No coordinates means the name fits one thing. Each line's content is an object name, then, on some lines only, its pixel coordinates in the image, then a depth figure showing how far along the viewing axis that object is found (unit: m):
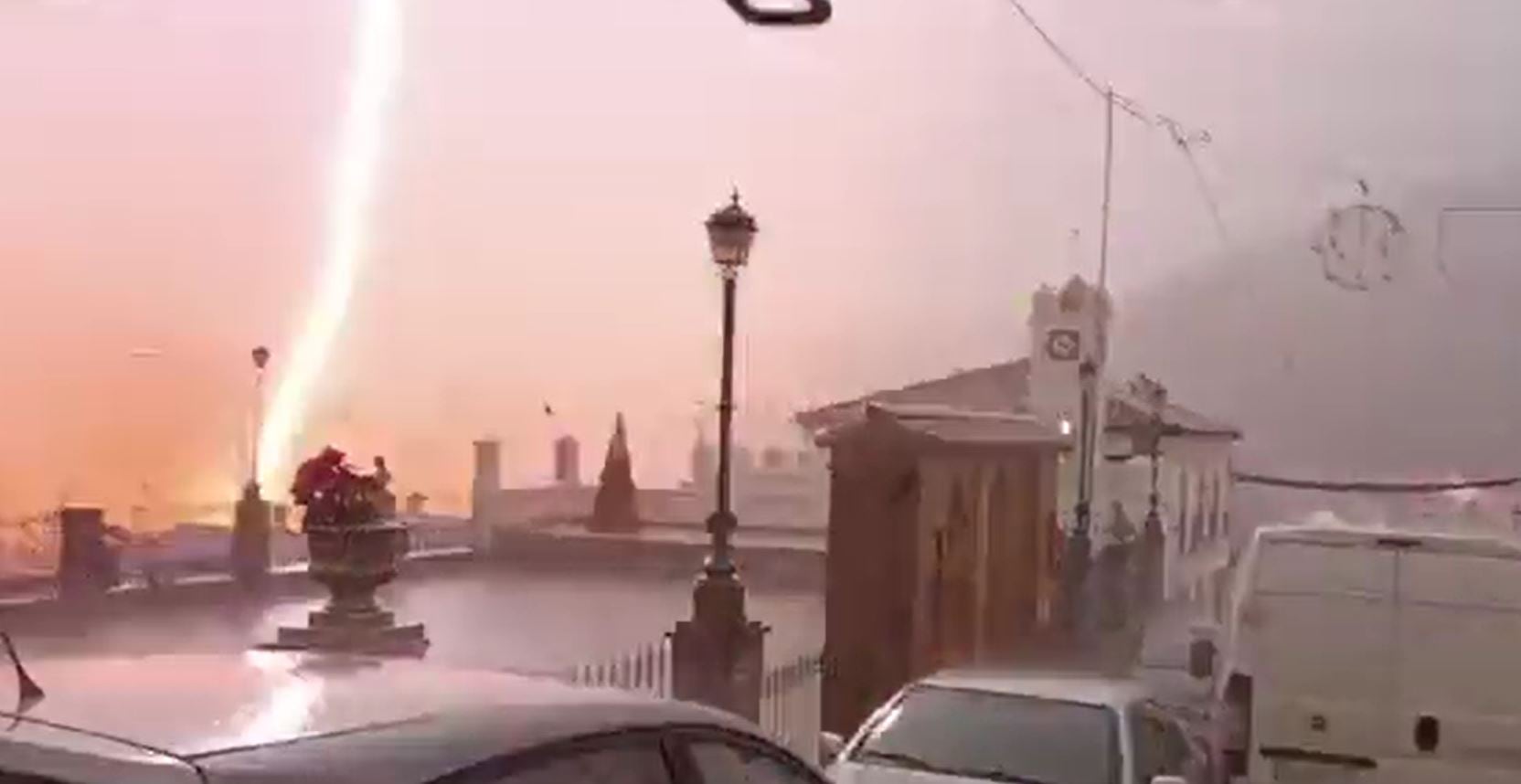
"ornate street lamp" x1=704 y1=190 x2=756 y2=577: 9.58
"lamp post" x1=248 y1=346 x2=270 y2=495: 9.15
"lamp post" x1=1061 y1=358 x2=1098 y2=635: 13.59
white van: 8.79
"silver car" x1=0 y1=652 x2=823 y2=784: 2.77
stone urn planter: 9.32
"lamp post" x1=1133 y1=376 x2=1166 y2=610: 13.74
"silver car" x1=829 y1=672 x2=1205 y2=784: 7.21
